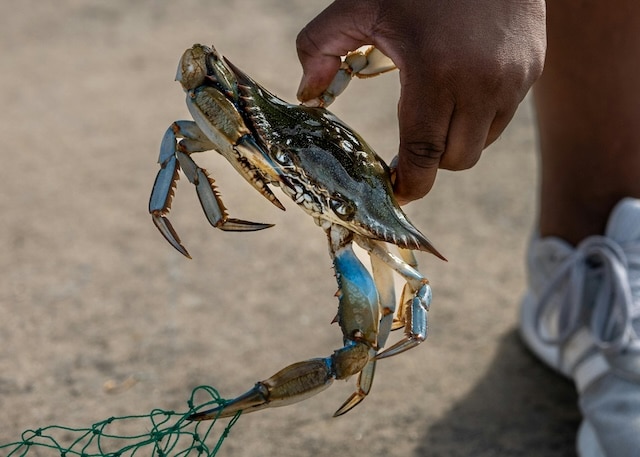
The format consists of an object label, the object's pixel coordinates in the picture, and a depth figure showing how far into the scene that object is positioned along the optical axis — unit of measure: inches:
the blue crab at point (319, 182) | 37.8
